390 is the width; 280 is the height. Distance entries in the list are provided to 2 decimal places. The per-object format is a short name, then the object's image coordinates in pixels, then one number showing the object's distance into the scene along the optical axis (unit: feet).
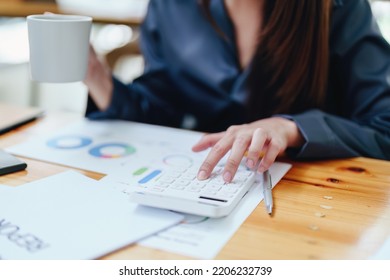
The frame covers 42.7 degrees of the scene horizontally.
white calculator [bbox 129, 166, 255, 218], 1.83
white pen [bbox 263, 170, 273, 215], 1.94
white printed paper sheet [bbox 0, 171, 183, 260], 1.59
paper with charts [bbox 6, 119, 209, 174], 2.40
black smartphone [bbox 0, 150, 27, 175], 2.22
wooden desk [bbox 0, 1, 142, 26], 6.43
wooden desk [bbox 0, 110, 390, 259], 1.64
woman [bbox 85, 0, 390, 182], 2.74
